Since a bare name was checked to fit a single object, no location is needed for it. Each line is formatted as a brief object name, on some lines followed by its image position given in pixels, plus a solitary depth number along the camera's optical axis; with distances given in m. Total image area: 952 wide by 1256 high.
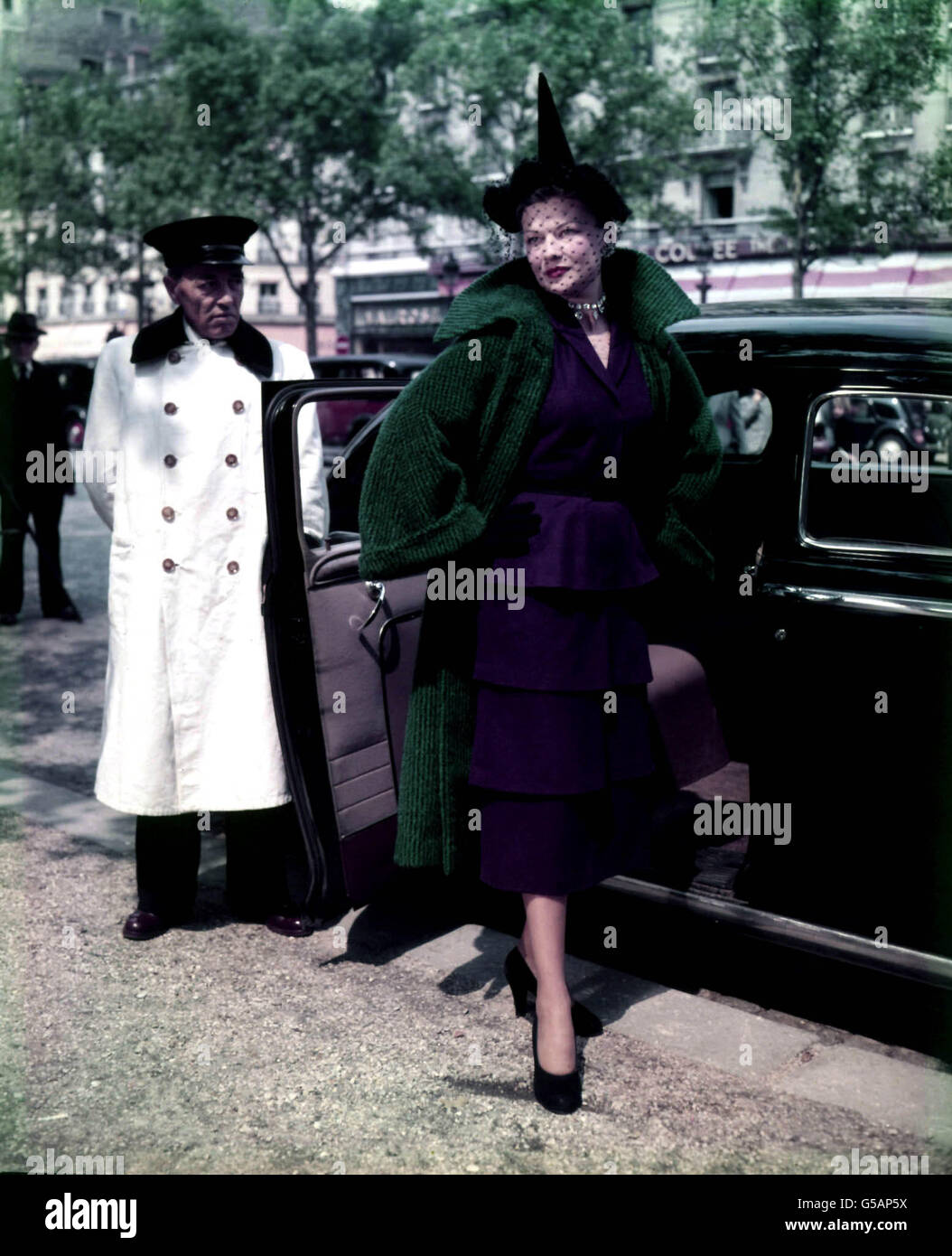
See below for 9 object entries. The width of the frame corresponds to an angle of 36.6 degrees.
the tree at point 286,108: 33.16
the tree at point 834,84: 25.66
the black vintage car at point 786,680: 3.61
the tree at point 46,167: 40.47
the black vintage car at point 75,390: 29.89
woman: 3.28
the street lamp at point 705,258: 30.52
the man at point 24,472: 10.33
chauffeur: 4.29
